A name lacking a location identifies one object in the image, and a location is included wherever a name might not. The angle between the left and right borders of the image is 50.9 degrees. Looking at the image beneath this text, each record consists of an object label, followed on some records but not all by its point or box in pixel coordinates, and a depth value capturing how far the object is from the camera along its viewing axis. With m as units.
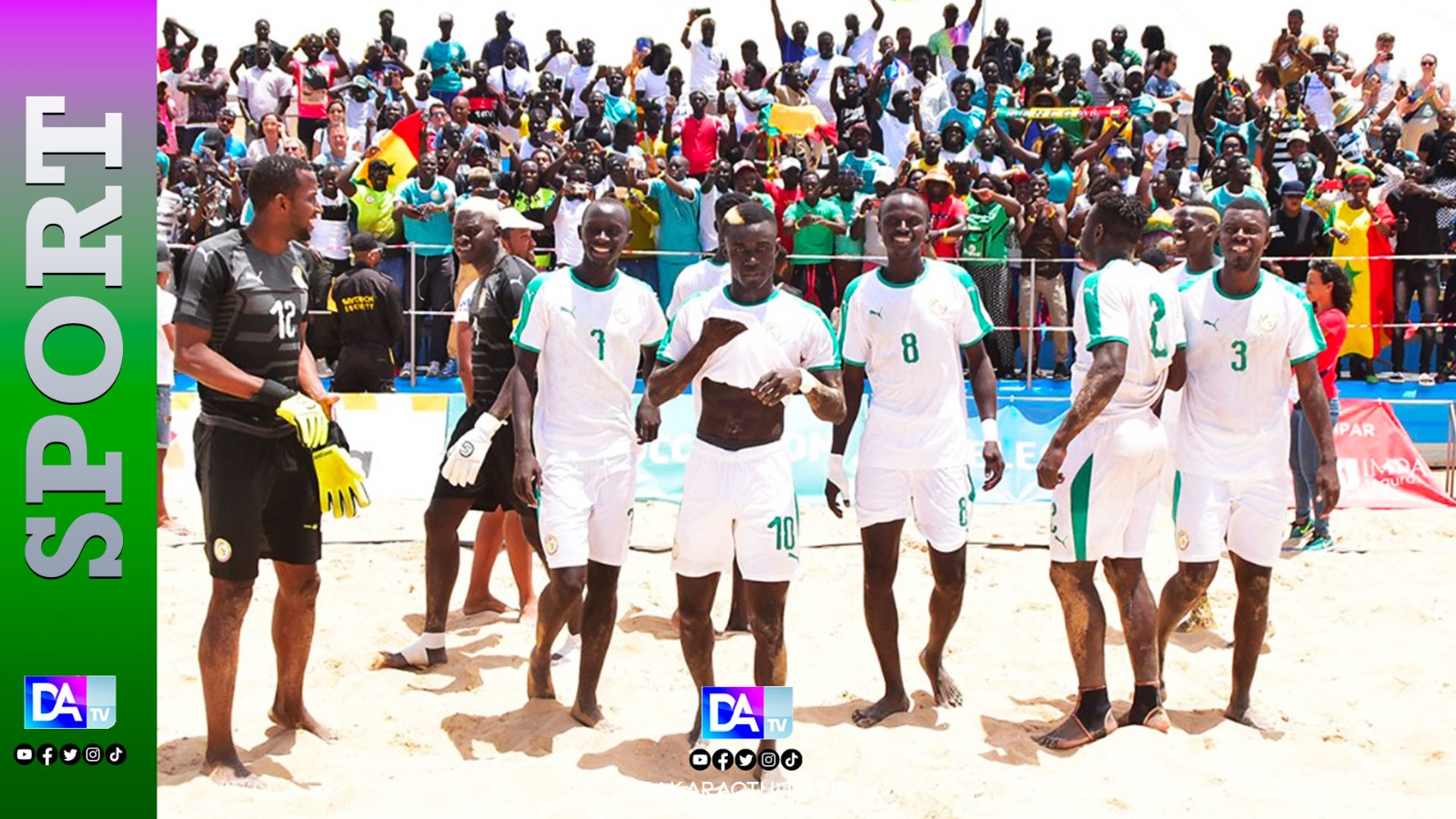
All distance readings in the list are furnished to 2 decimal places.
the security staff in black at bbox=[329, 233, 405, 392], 11.30
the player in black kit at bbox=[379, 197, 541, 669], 7.08
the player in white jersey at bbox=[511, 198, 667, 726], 6.14
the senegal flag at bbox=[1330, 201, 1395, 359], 13.83
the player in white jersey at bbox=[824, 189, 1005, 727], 6.36
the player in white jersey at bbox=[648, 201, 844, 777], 5.68
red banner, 10.95
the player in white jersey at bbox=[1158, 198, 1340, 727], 6.38
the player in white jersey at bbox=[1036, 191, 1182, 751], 6.16
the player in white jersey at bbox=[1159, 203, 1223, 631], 7.04
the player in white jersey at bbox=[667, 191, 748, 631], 8.25
